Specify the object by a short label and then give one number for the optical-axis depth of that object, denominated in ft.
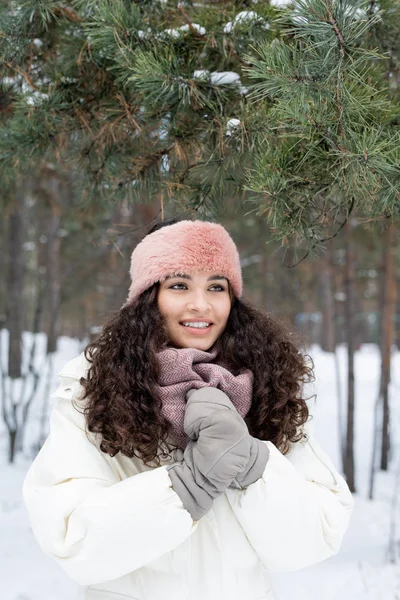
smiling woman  4.64
